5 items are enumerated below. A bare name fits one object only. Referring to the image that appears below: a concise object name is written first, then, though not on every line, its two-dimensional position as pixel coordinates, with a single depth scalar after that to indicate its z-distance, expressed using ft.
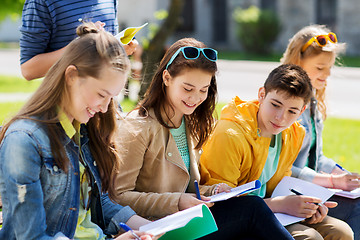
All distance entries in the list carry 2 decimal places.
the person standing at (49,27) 9.62
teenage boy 9.90
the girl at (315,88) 11.84
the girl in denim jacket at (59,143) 6.57
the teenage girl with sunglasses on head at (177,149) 8.71
